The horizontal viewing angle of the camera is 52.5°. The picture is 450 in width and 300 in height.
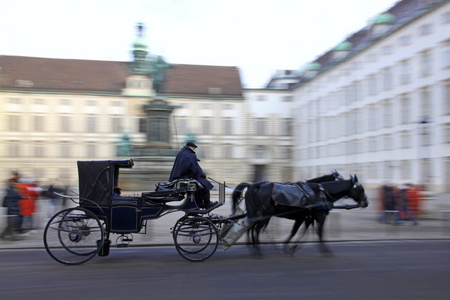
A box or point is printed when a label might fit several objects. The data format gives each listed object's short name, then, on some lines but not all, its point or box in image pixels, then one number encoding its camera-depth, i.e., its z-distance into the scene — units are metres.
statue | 26.44
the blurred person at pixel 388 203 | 14.06
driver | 8.13
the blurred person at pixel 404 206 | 13.93
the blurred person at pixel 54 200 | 15.24
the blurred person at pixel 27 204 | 11.30
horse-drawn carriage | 7.93
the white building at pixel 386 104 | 35.31
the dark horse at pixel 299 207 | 8.70
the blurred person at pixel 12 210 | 10.92
